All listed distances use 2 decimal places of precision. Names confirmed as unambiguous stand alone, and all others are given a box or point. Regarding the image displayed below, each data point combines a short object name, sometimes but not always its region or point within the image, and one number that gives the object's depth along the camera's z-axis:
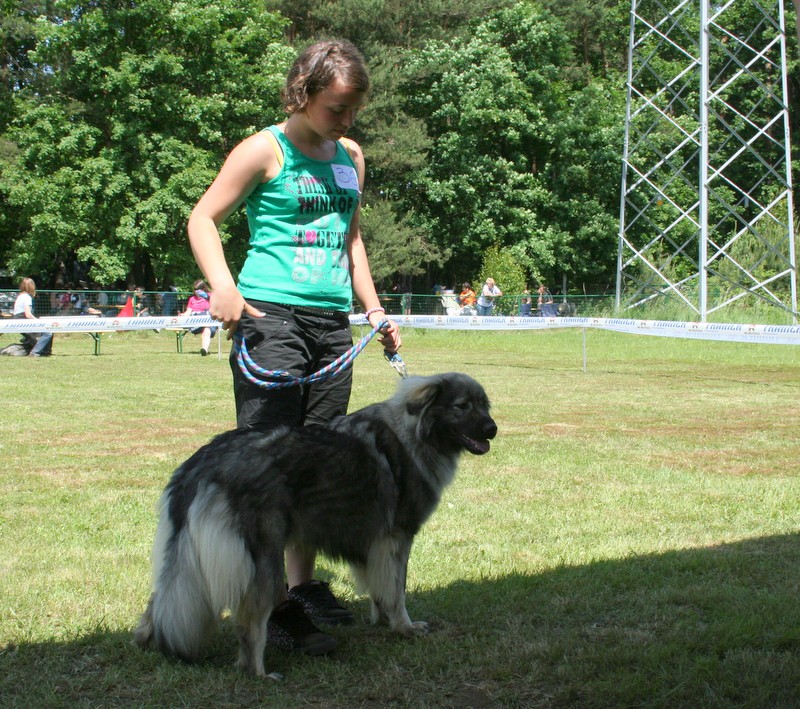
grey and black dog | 3.01
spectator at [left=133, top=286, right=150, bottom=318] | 23.83
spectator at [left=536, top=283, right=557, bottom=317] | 27.53
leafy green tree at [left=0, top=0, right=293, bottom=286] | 29.09
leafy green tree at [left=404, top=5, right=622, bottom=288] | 35.78
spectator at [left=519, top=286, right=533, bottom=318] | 27.83
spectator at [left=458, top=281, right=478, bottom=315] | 28.06
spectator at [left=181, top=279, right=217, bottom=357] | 18.67
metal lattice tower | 34.81
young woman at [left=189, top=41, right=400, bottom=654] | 3.33
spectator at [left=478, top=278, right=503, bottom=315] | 27.73
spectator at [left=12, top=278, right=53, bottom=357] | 18.14
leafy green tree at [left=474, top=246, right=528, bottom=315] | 32.47
